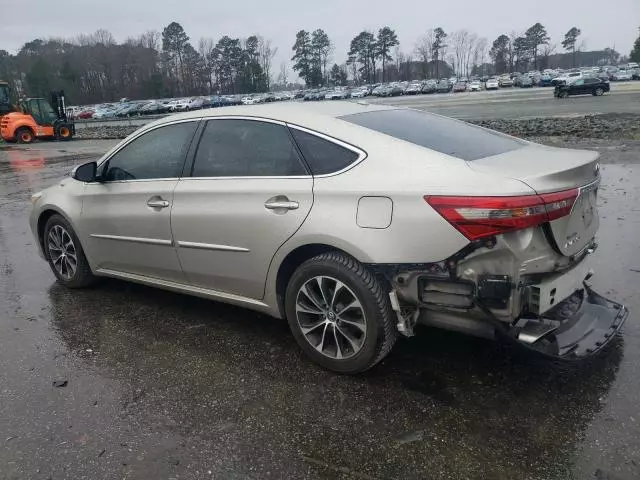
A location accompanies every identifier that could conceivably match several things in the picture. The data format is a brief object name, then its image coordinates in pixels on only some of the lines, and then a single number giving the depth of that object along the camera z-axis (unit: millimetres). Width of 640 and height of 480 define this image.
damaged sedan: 2896
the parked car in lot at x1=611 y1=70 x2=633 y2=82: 70625
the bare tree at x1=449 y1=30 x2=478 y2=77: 134000
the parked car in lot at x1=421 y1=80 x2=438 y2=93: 76062
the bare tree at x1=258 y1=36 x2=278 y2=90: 120450
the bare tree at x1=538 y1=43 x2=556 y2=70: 120125
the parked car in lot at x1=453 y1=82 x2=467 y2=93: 75188
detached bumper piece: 2955
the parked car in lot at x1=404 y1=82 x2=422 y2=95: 76375
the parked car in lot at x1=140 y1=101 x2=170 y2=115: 66938
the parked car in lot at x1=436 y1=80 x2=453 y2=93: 76375
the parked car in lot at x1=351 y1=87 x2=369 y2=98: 77925
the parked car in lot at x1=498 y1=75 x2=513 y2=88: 78188
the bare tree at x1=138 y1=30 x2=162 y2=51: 117106
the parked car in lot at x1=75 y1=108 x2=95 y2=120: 65188
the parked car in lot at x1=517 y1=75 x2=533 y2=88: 72438
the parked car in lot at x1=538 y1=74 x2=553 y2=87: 71438
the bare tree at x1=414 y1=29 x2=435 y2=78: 123900
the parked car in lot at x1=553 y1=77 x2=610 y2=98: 41031
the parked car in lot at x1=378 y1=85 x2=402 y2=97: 76000
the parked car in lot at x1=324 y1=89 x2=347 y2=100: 76806
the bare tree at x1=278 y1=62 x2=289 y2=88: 130650
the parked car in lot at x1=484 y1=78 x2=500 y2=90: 73538
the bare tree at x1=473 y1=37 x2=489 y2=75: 135000
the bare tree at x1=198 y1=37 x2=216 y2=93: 112375
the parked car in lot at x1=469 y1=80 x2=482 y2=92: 73750
